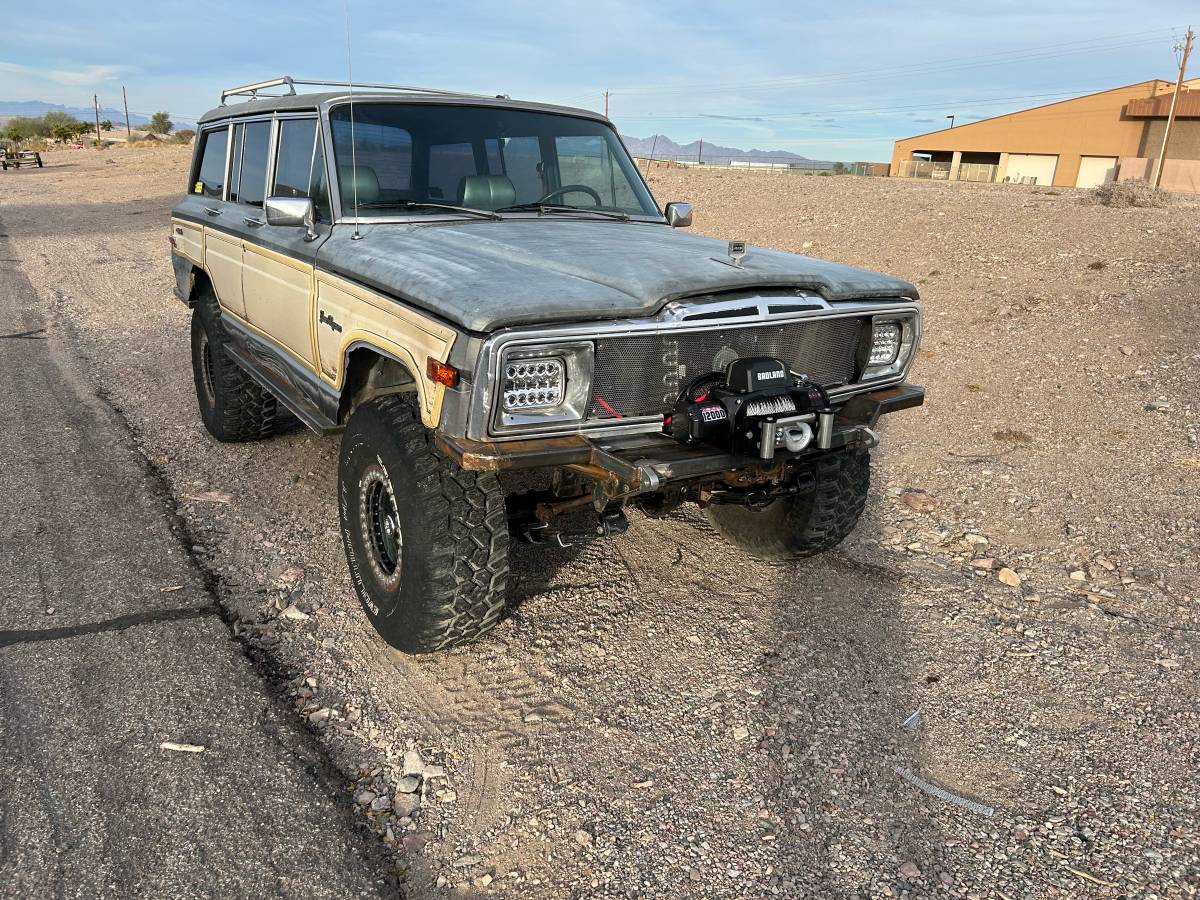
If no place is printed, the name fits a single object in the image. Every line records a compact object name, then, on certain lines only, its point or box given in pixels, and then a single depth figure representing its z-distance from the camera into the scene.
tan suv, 2.88
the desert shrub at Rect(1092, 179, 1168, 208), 13.52
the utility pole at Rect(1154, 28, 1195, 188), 33.50
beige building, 35.94
